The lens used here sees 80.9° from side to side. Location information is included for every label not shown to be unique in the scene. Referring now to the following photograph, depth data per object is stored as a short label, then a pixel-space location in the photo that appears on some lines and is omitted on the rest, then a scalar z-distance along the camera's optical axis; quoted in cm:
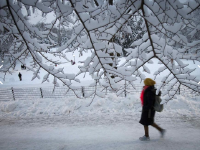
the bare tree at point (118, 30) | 150
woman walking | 298
